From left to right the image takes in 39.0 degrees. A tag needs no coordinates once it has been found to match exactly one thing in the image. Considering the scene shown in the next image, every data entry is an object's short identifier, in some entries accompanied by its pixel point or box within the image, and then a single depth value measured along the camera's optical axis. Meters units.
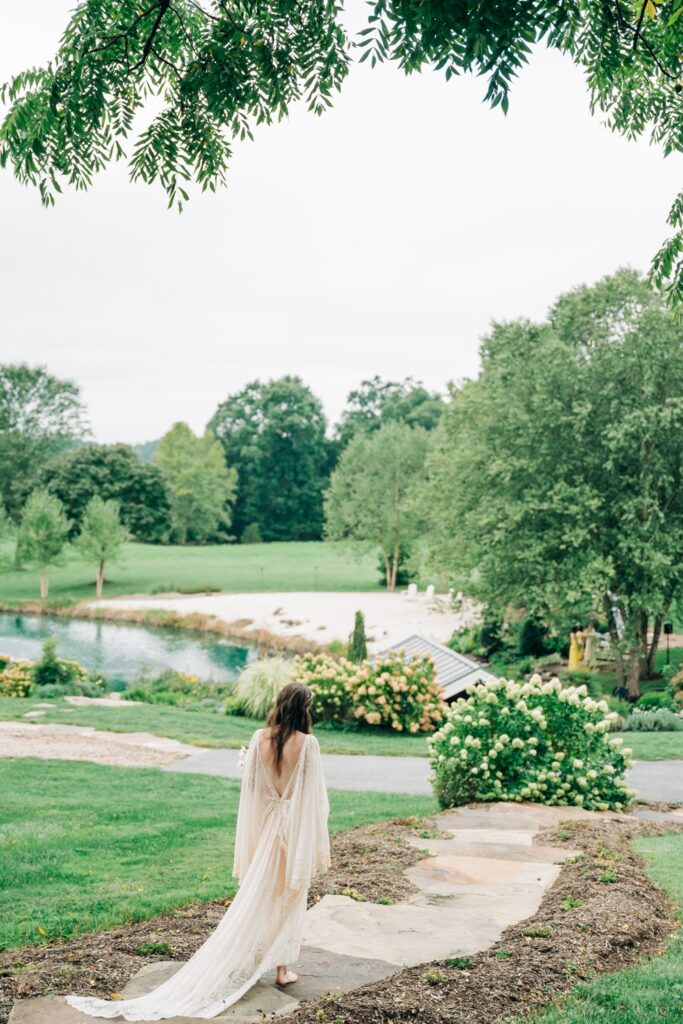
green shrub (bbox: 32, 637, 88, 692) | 22.06
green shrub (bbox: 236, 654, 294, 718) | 19.08
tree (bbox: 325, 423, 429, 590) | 50.69
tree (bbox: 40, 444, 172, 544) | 58.00
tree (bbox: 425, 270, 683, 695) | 21.94
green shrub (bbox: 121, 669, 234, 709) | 21.97
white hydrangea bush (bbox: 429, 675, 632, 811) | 9.42
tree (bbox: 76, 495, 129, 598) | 50.38
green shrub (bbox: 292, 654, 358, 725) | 17.98
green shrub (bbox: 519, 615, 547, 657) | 30.39
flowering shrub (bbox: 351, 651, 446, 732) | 17.70
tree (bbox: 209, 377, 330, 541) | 81.69
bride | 4.74
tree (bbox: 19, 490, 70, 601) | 49.38
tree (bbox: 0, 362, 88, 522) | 67.19
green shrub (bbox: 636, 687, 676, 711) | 20.75
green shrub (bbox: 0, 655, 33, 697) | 21.41
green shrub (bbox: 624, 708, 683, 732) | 17.86
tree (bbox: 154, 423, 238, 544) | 74.25
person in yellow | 27.17
